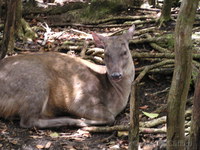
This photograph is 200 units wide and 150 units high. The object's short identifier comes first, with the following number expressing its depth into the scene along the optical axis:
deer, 10.91
